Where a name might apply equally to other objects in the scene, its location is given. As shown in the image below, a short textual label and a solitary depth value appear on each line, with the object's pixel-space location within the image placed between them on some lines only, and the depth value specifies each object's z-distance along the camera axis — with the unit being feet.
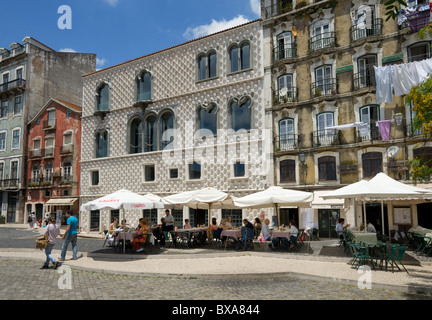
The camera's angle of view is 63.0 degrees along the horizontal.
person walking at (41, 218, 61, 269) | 36.27
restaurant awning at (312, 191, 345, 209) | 68.85
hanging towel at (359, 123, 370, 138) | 66.85
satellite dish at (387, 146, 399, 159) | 64.08
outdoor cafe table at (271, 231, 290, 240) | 45.96
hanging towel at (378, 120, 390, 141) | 64.23
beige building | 65.41
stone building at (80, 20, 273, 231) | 80.07
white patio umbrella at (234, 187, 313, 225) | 45.01
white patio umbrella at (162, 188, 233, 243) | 49.75
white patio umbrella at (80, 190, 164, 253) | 44.57
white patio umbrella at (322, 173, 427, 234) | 38.49
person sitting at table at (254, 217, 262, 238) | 60.01
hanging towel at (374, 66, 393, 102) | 62.80
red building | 111.45
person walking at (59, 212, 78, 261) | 41.42
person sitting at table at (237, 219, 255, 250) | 46.98
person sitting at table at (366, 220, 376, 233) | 46.03
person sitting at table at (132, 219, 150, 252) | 47.52
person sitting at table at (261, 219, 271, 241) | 49.85
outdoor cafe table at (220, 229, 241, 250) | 49.39
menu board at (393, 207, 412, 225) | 64.03
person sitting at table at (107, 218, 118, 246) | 51.48
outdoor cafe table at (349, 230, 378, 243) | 38.22
